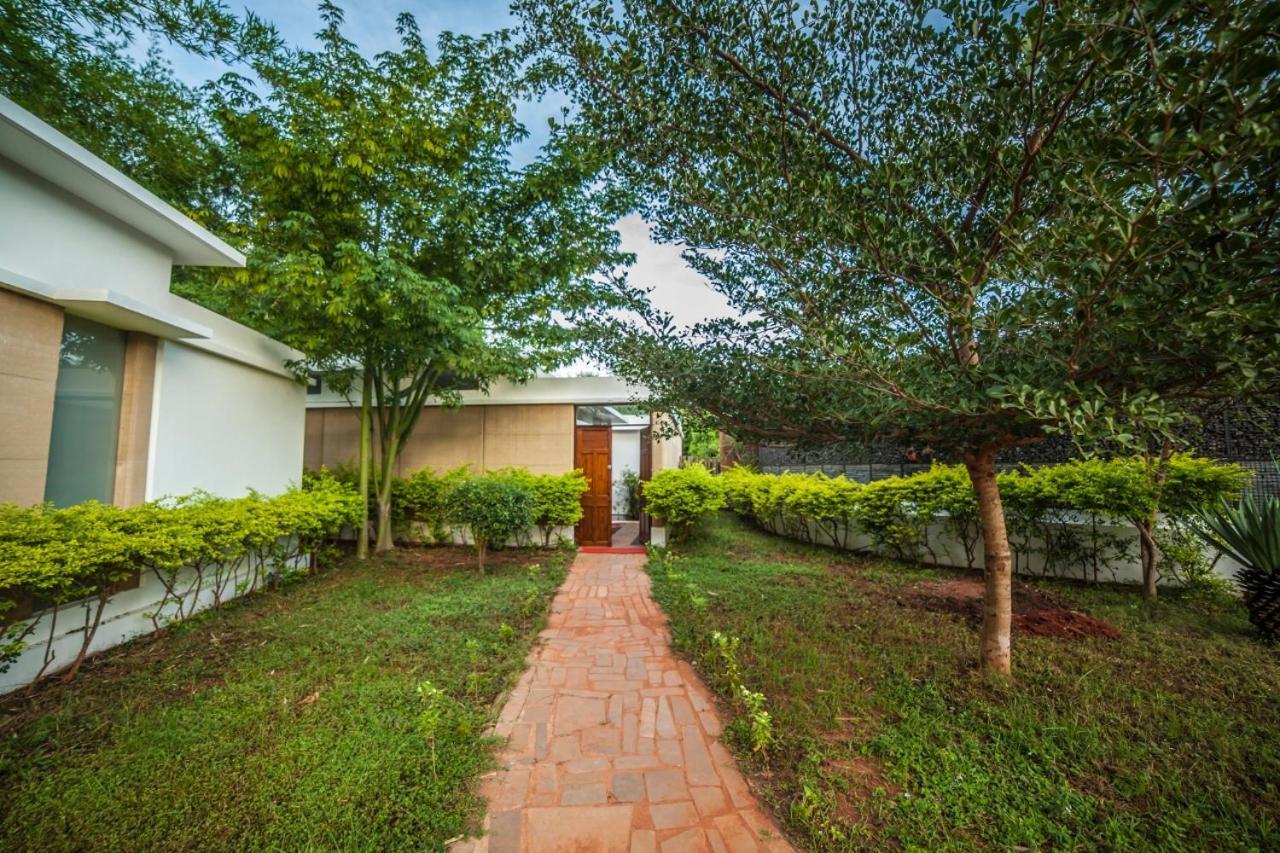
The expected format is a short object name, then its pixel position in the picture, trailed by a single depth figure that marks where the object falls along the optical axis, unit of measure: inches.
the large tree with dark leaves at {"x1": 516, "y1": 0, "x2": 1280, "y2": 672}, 53.7
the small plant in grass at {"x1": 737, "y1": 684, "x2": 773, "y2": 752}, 94.7
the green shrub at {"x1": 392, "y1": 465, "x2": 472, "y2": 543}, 296.7
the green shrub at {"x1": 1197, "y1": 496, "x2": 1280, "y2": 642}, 139.9
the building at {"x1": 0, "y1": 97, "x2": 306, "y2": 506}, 124.9
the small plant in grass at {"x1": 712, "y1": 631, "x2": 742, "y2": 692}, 119.3
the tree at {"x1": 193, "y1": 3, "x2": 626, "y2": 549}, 205.0
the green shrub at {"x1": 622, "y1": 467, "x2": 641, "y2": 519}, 403.9
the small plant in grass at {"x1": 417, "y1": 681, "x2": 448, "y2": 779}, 97.0
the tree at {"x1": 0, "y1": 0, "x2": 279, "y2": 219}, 192.5
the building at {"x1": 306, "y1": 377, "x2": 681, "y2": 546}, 314.0
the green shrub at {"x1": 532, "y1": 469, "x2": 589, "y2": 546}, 289.3
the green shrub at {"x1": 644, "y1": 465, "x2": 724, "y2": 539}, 289.3
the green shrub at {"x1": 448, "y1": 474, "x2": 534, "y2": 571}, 243.4
